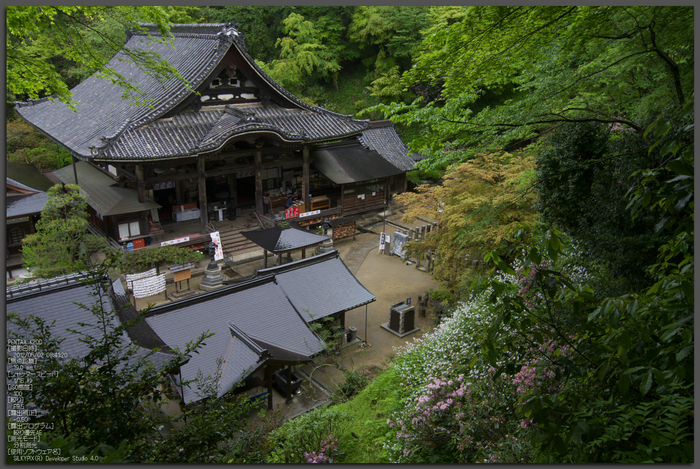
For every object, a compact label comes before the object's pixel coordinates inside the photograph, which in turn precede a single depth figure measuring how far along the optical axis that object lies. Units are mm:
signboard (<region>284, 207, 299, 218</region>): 20625
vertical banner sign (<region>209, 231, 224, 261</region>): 17731
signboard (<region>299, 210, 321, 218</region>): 20973
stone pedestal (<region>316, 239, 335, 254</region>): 19094
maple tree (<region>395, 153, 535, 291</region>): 11688
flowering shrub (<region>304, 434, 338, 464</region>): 6895
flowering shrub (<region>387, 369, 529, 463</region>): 6492
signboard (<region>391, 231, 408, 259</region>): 19234
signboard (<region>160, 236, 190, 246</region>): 17664
